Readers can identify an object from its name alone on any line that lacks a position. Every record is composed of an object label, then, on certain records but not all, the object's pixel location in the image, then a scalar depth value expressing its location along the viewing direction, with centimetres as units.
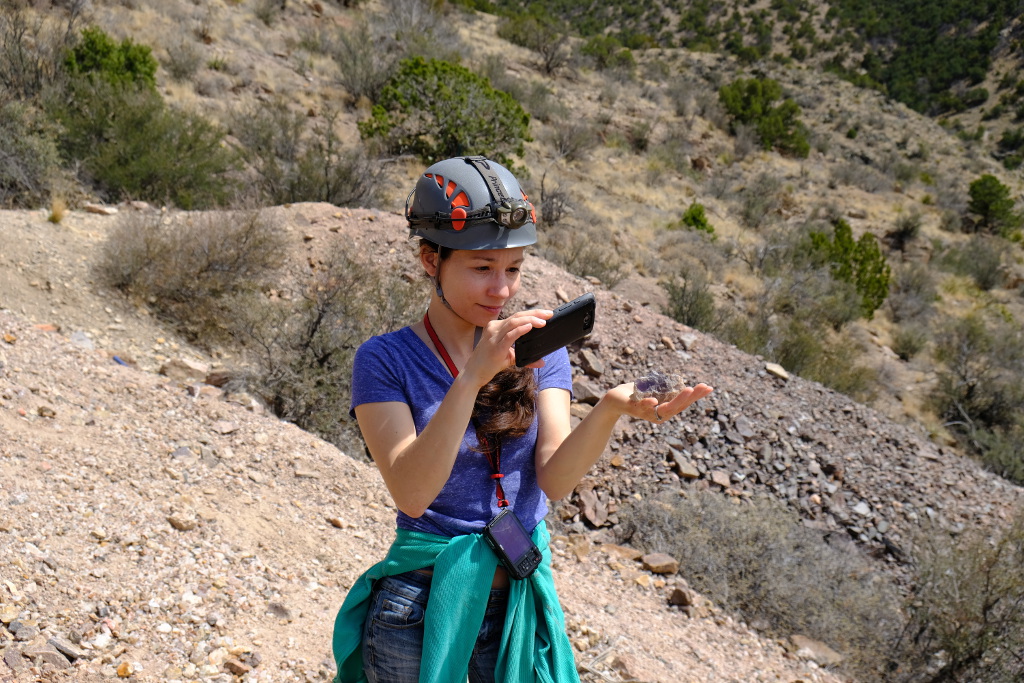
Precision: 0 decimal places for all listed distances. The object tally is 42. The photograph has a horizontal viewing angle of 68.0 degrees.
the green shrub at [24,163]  753
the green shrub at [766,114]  2558
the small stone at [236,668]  272
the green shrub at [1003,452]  973
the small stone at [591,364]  671
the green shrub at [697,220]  1609
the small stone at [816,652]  436
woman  144
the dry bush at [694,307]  1032
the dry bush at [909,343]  1435
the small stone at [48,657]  250
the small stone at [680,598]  450
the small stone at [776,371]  736
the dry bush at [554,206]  1279
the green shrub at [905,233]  2044
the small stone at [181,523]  338
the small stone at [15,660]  246
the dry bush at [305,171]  973
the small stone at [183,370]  520
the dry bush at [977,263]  1947
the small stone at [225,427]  443
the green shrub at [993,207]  2356
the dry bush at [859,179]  2425
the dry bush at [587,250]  1053
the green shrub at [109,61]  1066
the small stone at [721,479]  616
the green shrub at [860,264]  1538
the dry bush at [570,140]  1809
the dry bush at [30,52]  1012
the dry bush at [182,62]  1389
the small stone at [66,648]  256
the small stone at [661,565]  479
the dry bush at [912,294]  1603
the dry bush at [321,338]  540
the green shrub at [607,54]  2788
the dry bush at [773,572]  460
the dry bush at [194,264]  612
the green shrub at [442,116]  1316
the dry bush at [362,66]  1625
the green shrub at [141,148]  830
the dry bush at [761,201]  1900
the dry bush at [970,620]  452
